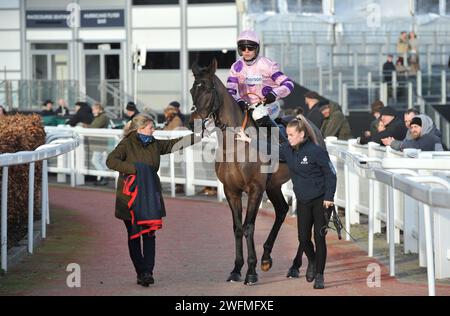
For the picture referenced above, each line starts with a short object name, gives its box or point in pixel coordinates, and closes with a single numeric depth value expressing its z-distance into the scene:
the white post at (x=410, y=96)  28.41
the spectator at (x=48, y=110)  29.62
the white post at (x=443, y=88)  29.30
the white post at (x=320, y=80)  29.80
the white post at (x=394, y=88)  28.52
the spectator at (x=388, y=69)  29.82
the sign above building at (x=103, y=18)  40.53
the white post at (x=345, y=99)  28.25
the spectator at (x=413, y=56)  30.55
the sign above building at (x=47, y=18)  41.09
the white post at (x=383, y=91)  28.20
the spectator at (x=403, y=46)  31.12
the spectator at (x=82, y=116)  23.19
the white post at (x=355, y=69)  29.22
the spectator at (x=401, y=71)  29.78
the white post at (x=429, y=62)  31.06
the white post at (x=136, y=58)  29.81
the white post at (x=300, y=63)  30.03
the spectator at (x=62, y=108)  33.17
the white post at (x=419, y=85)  29.34
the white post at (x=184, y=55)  39.97
